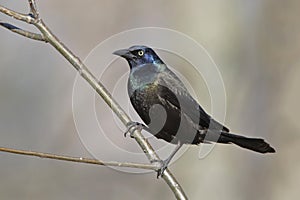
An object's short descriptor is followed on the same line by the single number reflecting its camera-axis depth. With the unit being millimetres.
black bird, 8625
